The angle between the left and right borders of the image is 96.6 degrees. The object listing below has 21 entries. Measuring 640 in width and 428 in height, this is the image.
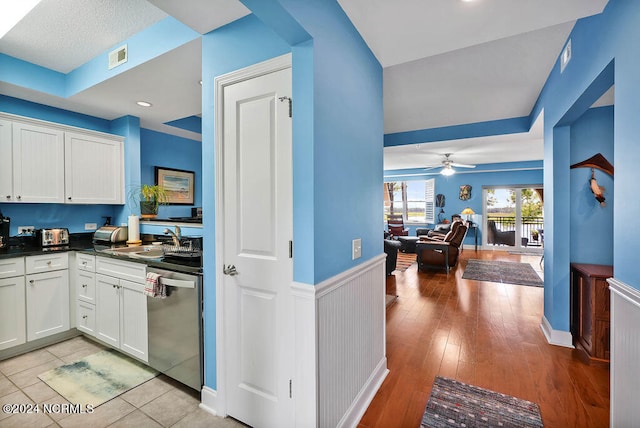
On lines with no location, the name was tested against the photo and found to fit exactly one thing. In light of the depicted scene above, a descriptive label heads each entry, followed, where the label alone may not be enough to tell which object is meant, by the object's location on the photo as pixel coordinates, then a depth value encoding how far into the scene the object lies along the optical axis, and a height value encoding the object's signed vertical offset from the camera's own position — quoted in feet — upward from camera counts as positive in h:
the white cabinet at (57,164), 9.08 +1.72
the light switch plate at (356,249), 5.92 -0.82
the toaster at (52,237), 9.84 -0.89
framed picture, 13.62 +1.36
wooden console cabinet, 7.76 -2.94
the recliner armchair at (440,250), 19.21 -2.84
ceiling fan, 21.59 +3.43
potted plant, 10.95 +0.40
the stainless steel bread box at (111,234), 10.40 -0.85
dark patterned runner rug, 5.71 -4.28
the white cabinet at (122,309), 7.44 -2.75
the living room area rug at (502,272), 17.07 -4.26
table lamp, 28.66 -0.31
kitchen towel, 6.72 -1.82
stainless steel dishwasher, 6.31 -2.76
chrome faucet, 8.03 -0.71
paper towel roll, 10.45 -0.66
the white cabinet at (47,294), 8.65 -2.61
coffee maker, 9.04 -0.64
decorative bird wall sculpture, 8.95 +0.57
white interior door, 5.08 -0.69
